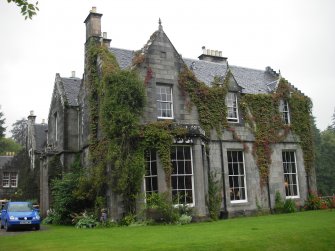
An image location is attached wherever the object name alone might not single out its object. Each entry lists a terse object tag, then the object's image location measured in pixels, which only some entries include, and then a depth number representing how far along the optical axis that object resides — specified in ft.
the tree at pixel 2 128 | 215.76
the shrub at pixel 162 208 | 63.01
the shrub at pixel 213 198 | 71.94
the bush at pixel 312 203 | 87.76
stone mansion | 67.92
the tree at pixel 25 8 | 30.89
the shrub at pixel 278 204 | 83.56
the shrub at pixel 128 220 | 63.52
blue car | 66.14
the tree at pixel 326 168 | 163.02
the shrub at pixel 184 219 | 63.10
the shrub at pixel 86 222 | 68.60
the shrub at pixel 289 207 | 83.30
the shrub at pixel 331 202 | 88.33
